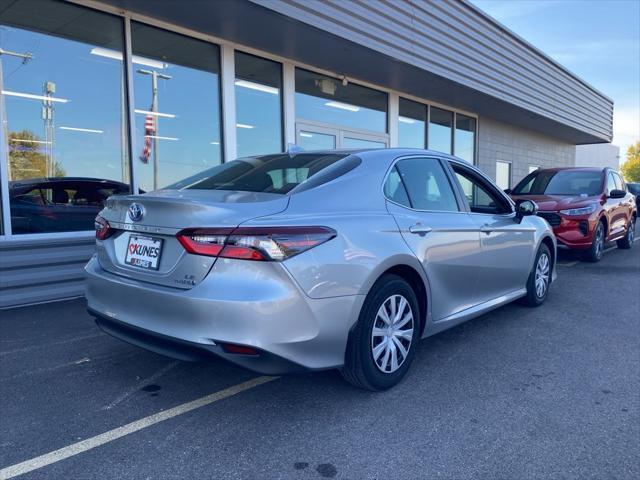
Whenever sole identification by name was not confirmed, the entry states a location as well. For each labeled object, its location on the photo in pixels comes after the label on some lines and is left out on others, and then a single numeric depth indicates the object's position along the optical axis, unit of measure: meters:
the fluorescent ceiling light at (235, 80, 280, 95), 7.82
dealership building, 5.65
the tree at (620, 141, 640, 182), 66.12
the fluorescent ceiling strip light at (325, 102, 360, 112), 9.49
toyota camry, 2.47
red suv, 7.78
